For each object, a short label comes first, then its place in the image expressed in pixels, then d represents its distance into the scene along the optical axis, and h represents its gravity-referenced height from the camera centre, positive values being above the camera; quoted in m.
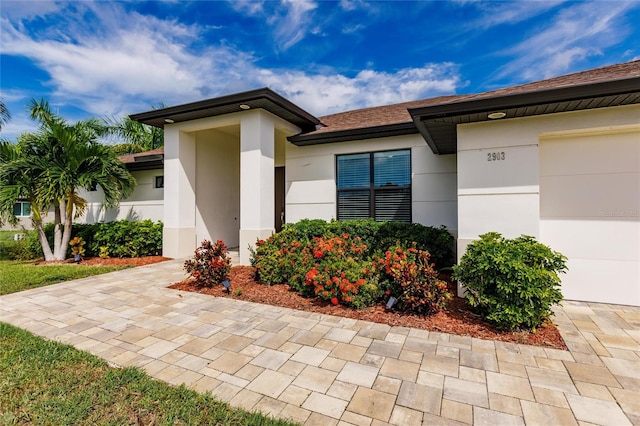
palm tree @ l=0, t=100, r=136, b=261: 7.23 +1.23
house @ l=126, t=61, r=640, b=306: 4.30 +1.02
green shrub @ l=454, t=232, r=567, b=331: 3.34 -0.81
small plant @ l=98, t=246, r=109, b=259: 8.29 -1.07
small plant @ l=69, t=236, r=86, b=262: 8.20 -0.89
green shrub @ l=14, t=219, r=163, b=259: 8.35 -0.67
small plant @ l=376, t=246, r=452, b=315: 3.91 -1.02
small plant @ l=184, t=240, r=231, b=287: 5.33 -0.95
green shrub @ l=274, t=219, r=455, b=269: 5.83 -0.42
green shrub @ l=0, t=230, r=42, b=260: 9.09 -1.14
